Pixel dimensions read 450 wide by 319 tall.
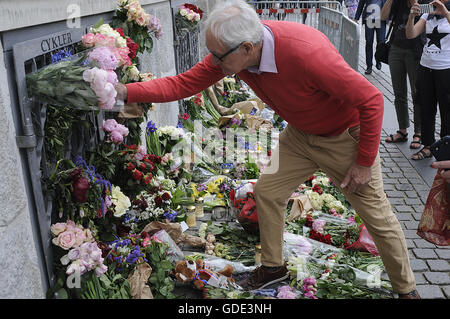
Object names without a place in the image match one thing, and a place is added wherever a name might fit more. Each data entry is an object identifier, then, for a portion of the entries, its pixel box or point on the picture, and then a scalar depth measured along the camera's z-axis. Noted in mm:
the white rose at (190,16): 6234
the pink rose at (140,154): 3873
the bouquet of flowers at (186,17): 6238
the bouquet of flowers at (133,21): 3766
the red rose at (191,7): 6449
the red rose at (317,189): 4811
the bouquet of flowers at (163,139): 4820
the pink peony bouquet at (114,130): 3443
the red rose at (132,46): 3404
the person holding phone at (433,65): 5328
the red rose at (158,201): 3965
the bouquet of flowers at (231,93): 7719
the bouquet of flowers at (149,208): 3827
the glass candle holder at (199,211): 4508
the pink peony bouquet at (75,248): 2672
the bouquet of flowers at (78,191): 2656
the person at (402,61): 6043
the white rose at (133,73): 3579
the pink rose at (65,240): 2666
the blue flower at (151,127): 4723
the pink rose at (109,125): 3445
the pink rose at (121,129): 3484
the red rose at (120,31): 3312
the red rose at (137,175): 3734
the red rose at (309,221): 4343
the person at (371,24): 10555
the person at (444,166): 2633
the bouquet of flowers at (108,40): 2972
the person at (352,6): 13414
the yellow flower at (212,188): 4883
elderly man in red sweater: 2643
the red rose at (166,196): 3961
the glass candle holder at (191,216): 4320
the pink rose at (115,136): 3439
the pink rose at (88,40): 2984
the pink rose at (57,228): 2693
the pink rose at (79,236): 2717
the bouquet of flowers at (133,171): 3760
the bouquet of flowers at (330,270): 3346
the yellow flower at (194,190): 4699
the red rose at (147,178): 3826
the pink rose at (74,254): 2672
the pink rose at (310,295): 3287
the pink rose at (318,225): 4180
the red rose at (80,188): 2629
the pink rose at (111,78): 2531
